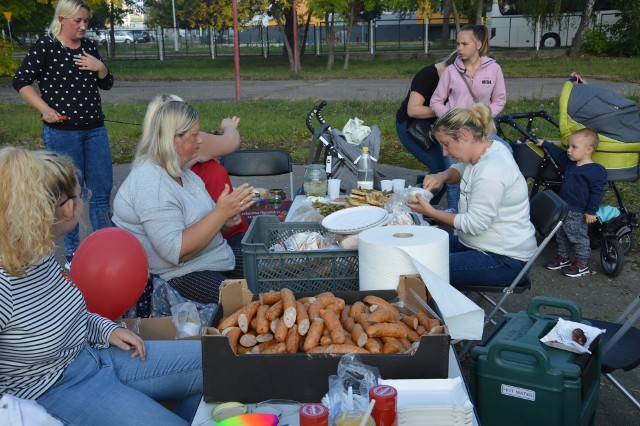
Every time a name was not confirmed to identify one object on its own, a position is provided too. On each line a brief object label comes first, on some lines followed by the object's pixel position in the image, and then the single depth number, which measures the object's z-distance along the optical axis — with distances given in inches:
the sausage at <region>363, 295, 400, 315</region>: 97.8
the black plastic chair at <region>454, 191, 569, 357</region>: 145.7
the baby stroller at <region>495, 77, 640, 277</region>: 211.8
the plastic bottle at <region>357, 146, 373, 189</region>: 196.5
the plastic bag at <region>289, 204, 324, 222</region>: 157.8
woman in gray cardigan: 137.4
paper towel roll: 106.3
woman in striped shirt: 90.0
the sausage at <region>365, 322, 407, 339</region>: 89.8
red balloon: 124.0
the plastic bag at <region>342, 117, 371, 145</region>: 216.7
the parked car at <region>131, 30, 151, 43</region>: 2394.2
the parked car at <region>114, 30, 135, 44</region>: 2341.4
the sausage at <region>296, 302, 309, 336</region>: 90.0
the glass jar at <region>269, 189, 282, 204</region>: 209.3
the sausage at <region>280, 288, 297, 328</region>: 91.0
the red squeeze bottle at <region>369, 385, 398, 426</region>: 72.6
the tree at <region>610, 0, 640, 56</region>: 1037.2
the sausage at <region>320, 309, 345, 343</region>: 88.4
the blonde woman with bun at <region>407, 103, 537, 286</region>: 148.9
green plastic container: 104.6
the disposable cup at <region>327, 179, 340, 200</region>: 184.7
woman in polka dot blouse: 207.9
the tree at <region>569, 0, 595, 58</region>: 997.8
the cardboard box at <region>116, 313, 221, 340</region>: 122.3
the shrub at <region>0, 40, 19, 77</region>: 457.1
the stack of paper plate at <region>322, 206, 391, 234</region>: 131.2
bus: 1138.0
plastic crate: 122.6
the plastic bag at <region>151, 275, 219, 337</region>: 132.7
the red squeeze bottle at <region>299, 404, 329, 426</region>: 70.2
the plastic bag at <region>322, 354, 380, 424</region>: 77.2
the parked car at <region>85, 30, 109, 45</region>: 1662.6
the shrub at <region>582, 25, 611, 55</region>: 1094.4
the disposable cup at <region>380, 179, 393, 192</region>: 181.2
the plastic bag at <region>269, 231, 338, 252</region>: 132.7
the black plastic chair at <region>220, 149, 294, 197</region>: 235.6
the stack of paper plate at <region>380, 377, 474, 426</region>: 76.4
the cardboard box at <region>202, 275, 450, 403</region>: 83.9
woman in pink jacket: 225.3
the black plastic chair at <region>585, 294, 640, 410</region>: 122.0
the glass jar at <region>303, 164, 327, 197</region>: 187.5
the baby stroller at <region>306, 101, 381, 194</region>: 203.9
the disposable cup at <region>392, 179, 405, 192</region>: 180.1
